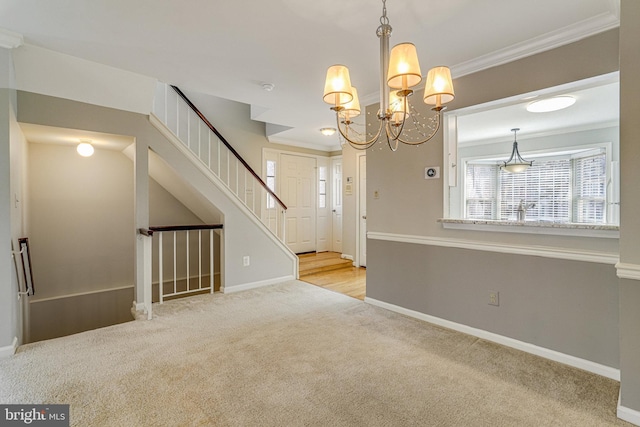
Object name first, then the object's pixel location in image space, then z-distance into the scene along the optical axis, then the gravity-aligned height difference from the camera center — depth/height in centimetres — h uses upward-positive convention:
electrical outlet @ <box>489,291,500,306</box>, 259 -74
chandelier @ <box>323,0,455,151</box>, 156 +72
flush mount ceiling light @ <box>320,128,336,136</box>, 500 +133
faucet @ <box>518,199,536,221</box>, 457 +5
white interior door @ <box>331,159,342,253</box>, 656 +19
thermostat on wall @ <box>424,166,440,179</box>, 292 +38
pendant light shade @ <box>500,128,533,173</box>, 446 +76
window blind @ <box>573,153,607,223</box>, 404 +30
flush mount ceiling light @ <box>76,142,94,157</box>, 358 +74
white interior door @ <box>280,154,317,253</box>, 604 +26
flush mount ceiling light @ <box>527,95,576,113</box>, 284 +105
